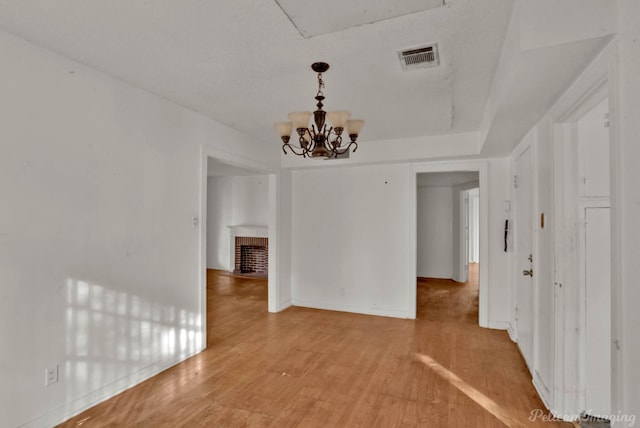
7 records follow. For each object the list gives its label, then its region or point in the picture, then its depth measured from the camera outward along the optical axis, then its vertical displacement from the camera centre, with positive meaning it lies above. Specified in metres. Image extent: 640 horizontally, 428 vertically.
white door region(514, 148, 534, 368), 3.04 -0.34
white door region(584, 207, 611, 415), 2.17 -0.62
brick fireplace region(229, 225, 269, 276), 7.75 -0.83
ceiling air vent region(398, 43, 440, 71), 2.11 +1.09
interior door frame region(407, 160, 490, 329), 4.29 -0.15
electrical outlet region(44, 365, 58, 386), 2.16 -1.08
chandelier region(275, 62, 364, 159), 2.26 +0.66
